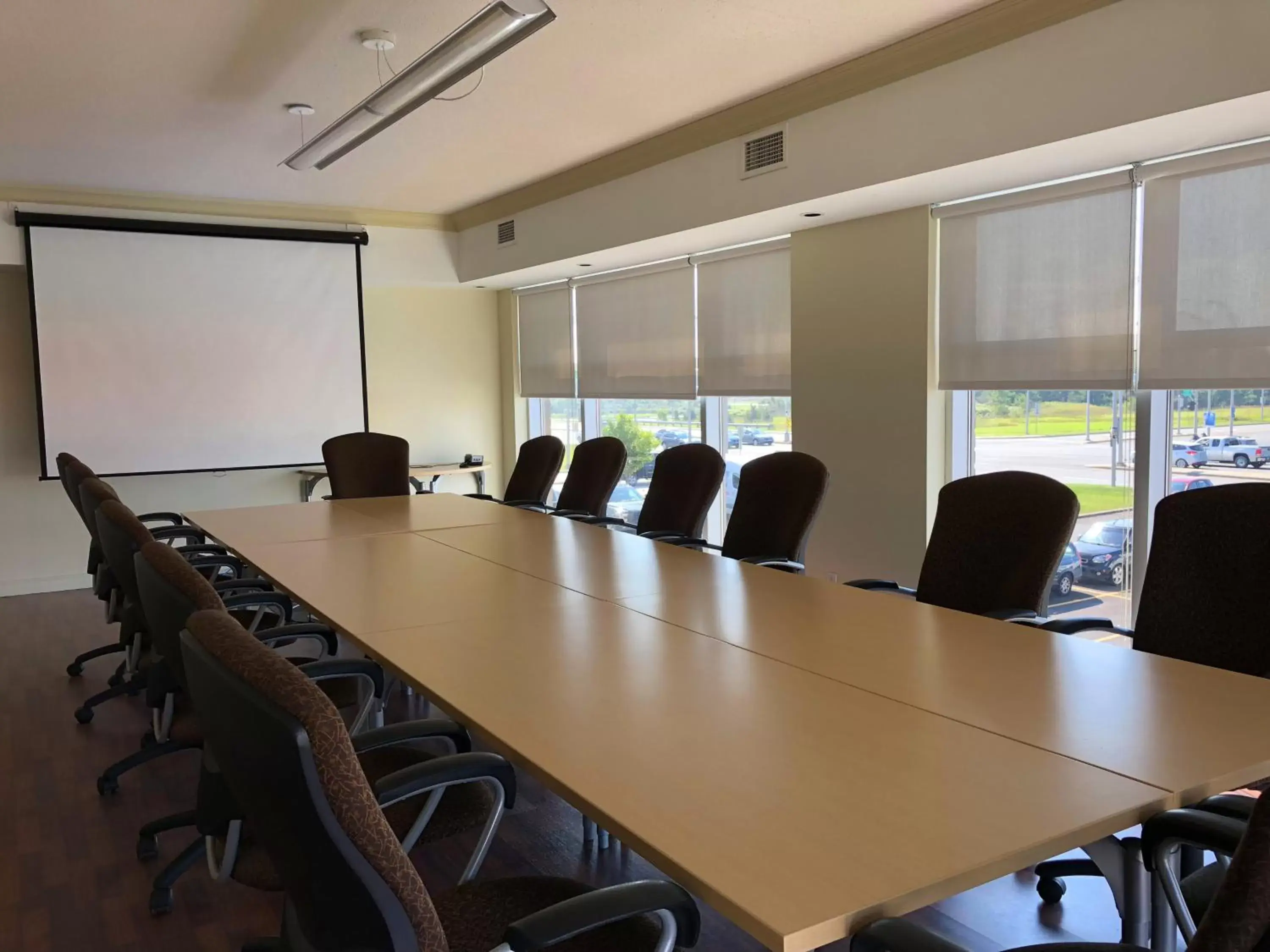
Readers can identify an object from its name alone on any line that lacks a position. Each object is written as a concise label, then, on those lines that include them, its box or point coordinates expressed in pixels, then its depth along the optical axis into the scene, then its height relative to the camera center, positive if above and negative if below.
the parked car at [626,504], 7.91 -0.94
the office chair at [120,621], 3.17 -0.75
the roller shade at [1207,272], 3.69 +0.40
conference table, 1.30 -0.61
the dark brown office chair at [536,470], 5.59 -0.46
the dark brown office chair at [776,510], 3.64 -0.48
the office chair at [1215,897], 0.86 -0.63
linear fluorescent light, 3.15 +1.17
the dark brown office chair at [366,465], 5.80 -0.43
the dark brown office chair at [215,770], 1.72 -0.76
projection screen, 6.61 +0.34
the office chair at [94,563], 3.87 -0.66
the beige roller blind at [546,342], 8.00 +0.38
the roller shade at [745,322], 5.84 +0.39
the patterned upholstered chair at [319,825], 1.08 -0.50
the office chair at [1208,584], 2.27 -0.50
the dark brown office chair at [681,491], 4.25 -0.46
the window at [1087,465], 4.33 -0.40
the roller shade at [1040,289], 4.16 +0.40
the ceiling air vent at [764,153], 4.80 +1.13
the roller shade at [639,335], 6.72 +0.38
